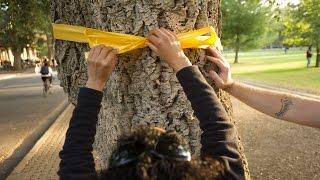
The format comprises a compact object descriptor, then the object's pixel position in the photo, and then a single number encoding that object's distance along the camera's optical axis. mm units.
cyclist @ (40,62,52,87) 20938
